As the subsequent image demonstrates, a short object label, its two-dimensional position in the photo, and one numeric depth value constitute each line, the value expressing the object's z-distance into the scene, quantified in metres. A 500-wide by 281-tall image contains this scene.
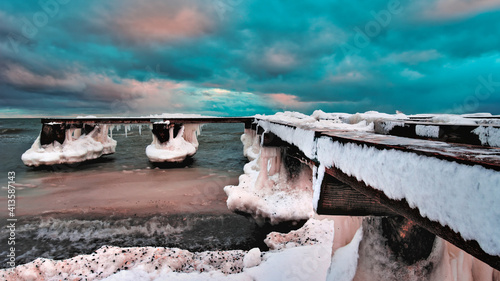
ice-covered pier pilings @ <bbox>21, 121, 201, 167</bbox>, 14.95
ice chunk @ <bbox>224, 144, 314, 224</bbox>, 7.11
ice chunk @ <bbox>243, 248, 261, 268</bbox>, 4.59
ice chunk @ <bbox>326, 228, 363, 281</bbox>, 2.83
